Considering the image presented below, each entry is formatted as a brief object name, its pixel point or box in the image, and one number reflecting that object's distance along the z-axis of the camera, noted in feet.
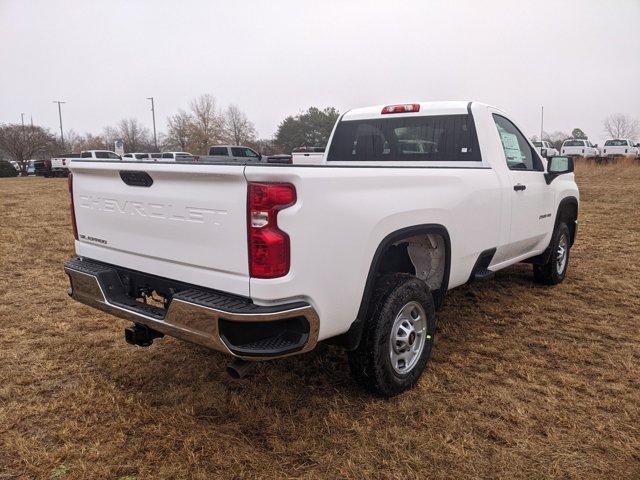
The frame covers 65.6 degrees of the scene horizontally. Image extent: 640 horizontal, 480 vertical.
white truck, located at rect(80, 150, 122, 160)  97.76
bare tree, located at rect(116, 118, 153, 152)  232.94
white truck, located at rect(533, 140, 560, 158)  103.95
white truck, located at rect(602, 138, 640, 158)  111.34
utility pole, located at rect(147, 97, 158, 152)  221.05
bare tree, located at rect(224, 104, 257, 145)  219.20
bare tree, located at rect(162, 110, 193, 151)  213.46
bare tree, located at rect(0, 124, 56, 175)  149.38
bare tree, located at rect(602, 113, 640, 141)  253.65
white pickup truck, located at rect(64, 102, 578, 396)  7.90
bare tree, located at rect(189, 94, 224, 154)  211.82
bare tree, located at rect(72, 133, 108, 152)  239.09
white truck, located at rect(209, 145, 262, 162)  94.32
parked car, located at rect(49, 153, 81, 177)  106.32
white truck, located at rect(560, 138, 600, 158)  108.78
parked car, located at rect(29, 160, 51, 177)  113.60
